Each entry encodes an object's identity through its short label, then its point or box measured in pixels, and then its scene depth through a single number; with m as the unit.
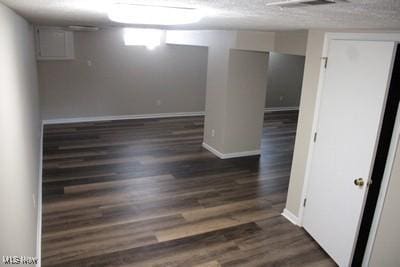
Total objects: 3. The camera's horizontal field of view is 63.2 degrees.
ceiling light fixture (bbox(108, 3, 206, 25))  1.52
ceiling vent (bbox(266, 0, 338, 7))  1.05
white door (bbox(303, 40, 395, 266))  2.49
